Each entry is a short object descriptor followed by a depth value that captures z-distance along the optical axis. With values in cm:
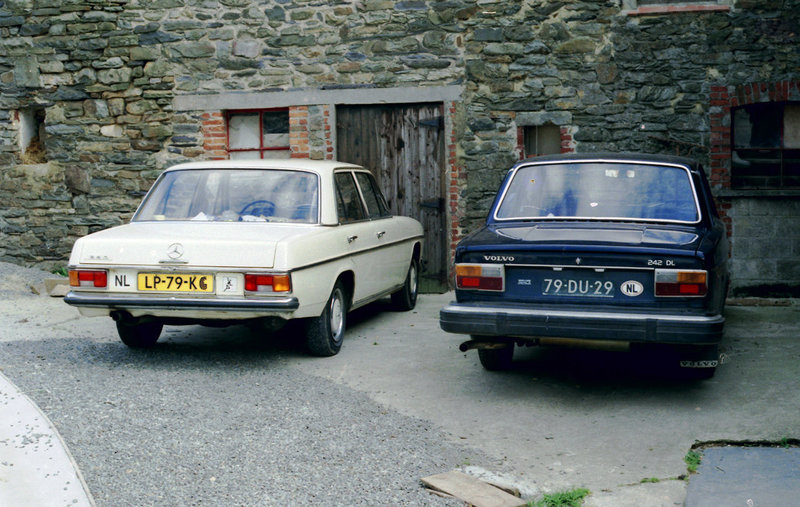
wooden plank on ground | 383
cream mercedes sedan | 604
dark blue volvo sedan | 512
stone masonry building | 999
